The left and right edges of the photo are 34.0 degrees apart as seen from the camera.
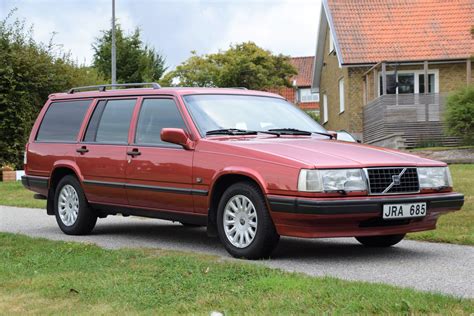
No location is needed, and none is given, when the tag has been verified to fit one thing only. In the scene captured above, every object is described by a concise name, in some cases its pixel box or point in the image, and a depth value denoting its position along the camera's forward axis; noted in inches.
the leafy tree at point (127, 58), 1726.1
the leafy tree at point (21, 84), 955.3
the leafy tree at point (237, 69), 1840.6
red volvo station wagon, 266.7
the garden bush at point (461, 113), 863.1
